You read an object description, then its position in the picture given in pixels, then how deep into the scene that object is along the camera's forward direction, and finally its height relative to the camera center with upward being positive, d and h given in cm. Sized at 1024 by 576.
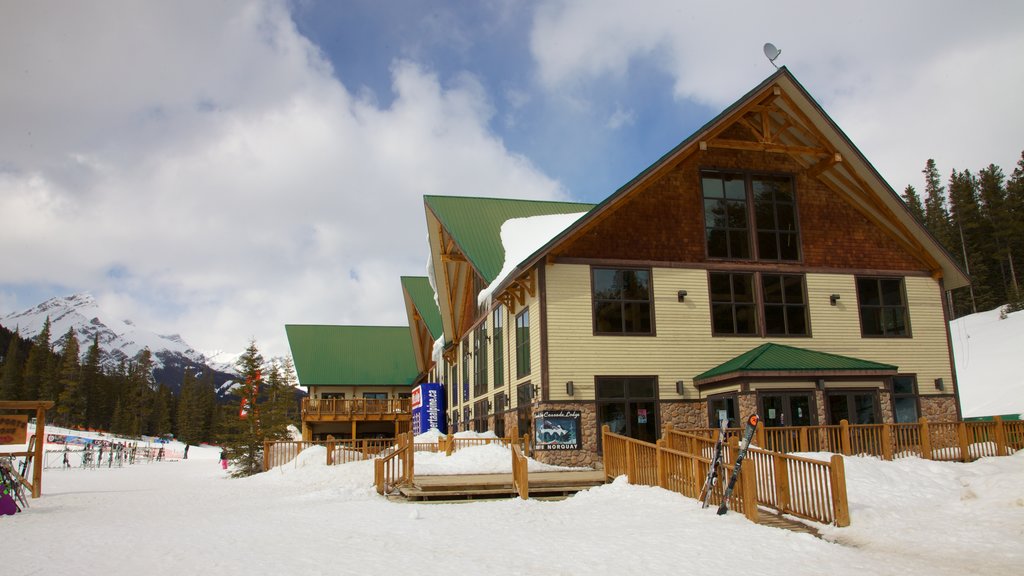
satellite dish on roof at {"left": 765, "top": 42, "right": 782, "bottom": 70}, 2123 +987
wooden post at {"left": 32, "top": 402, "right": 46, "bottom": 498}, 1908 -52
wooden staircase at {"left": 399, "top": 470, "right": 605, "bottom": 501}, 1536 -125
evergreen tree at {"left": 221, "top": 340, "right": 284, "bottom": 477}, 3241 +37
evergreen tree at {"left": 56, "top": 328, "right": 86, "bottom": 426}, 9419 +569
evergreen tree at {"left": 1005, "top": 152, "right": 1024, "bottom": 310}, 6348 +1572
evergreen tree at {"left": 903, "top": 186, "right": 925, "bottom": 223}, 7602 +2083
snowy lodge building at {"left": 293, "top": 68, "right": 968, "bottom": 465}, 1997 +338
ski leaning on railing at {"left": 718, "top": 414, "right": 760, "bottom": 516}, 1111 -58
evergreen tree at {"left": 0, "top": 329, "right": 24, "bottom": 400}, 8900 +729
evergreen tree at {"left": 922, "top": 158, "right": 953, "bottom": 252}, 6888 +1902
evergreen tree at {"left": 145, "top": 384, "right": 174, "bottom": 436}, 11344 +263
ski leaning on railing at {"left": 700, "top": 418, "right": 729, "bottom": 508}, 1161 -82
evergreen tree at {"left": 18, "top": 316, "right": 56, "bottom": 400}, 9522 +824
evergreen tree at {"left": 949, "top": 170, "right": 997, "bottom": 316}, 6800 +1514
